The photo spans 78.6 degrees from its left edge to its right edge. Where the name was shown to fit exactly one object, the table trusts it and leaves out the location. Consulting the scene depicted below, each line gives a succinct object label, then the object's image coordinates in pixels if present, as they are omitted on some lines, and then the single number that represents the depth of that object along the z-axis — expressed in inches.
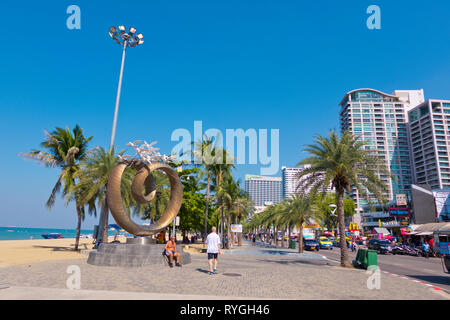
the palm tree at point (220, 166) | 1236.5
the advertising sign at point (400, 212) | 2287.6
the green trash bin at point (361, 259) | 586.1
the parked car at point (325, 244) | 1654.8
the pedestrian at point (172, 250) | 491.5
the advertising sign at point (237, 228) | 1363.4
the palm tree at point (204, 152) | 1214.9
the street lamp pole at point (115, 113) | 845.8
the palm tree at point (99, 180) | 816.9
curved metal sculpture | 533.0
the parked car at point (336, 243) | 2108.8
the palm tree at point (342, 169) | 642.2
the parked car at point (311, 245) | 1395.2
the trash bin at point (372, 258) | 560.4
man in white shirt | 412.2
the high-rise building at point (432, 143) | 4667.8
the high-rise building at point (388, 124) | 5403.5
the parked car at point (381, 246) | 1288.9
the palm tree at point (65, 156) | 903.7
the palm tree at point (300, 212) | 1218.0
